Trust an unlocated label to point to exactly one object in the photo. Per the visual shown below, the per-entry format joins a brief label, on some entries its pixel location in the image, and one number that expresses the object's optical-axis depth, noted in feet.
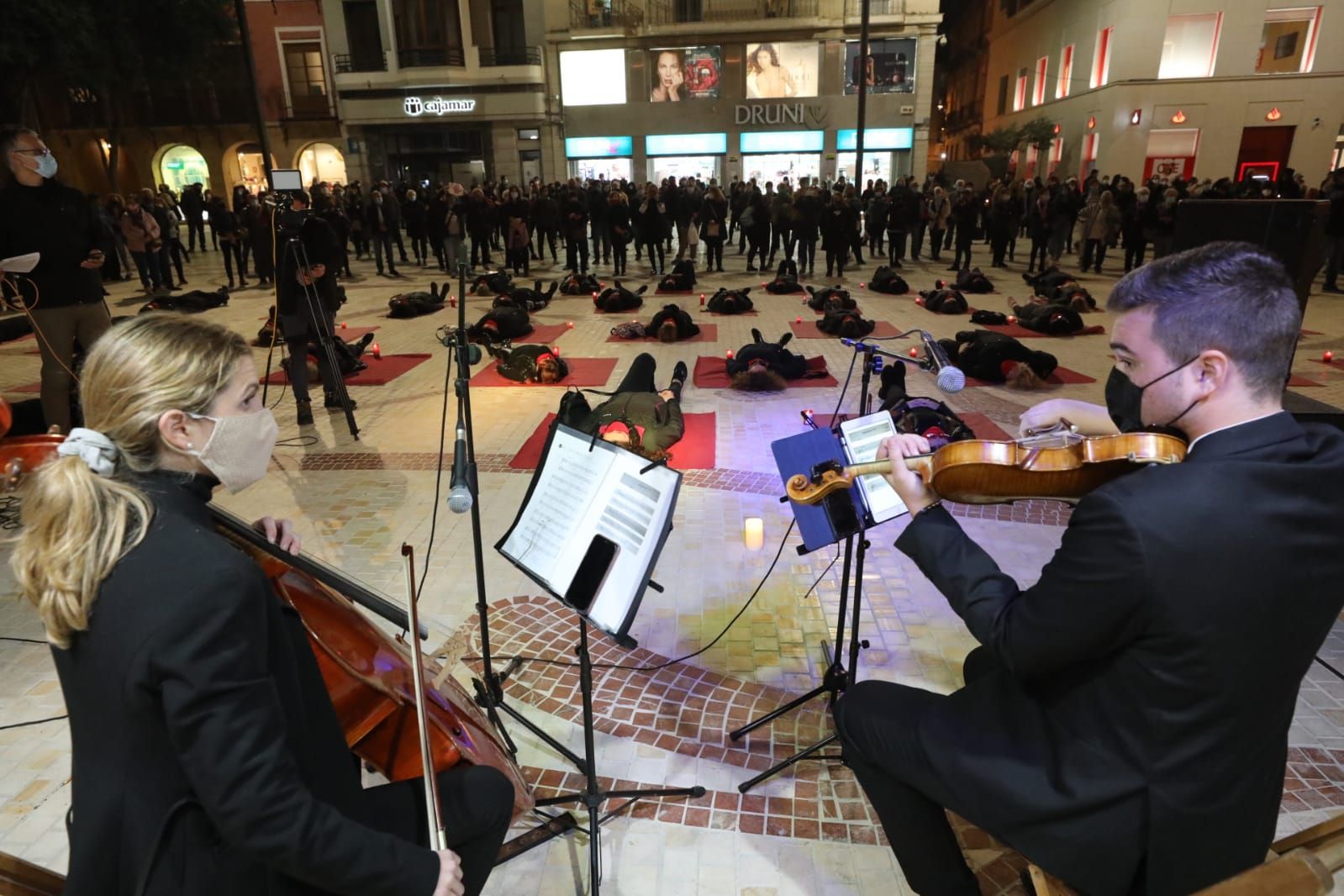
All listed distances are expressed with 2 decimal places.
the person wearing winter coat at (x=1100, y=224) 47.60
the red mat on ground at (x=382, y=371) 28.89
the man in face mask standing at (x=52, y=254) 17.66
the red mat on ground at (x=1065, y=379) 26.84
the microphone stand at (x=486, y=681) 8.76
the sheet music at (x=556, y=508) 7.86
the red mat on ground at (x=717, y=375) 27.25
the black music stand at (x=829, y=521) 8.70
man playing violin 4.82
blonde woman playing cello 4.22
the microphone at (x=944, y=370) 8.57
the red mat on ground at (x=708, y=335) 34.65
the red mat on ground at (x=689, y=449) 20.21
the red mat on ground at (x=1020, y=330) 34.42
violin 5.83
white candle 15.96
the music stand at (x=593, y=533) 7.17
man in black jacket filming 21.21
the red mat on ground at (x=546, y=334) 35.40
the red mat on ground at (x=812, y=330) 34.71
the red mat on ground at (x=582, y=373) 28.36
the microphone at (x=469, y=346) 9.40
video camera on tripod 21.13
